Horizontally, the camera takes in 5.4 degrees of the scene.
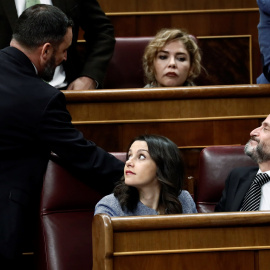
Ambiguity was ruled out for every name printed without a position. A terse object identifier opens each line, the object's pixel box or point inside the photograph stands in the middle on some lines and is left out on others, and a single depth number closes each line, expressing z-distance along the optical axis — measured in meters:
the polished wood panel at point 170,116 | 10.31
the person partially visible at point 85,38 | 10.66
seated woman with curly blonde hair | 10.77
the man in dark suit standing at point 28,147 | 9.86
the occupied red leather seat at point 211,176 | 10.05
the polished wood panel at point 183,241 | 9.42
